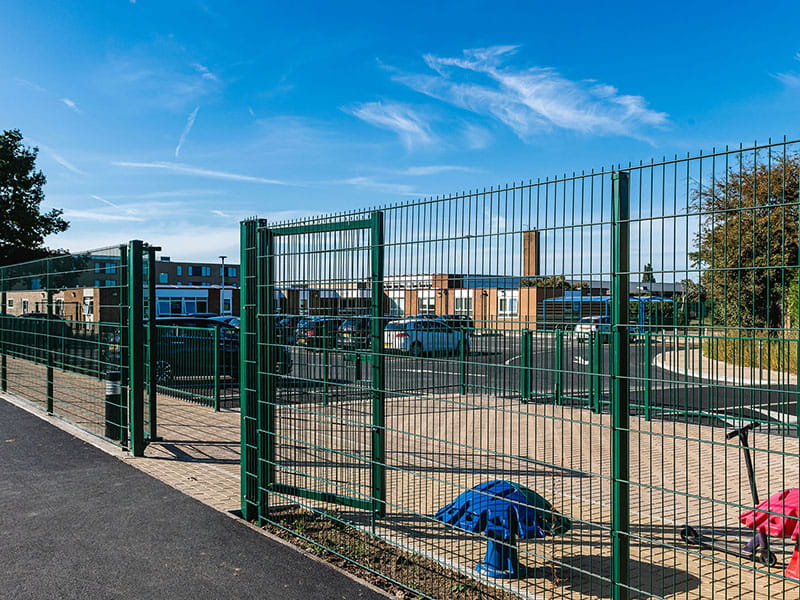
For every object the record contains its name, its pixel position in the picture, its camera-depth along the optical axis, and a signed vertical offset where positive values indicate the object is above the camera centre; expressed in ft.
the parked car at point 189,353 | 40.29 -3.61
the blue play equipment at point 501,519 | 14.02 -4.69
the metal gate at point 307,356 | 16.85 -1.66
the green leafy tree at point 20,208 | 117.50 +14.22
